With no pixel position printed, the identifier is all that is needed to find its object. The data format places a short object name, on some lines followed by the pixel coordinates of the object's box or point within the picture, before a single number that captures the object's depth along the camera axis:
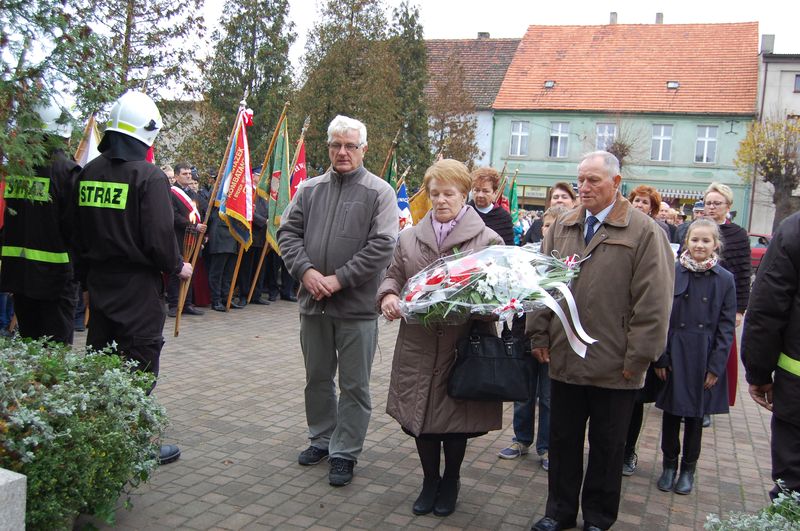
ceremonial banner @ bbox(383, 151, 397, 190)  13.00
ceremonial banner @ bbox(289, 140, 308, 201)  11.32
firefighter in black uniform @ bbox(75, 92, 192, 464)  4.29
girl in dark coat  4.96
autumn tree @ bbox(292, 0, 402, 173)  16.44
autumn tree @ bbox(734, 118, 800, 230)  32.47
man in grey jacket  4.69
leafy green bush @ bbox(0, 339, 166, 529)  3.03
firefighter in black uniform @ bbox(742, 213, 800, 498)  3.23
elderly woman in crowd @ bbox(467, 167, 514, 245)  6.20
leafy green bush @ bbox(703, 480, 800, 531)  2.52
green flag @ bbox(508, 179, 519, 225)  19.50
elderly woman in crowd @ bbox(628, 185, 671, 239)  6.40
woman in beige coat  4.19
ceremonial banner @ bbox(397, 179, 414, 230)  13.17
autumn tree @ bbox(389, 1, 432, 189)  26.55
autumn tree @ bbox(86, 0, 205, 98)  12.45
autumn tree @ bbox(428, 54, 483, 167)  29.62
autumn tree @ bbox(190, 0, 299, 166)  17.83
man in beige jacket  3.85
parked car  29.26
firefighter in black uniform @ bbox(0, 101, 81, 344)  4.65
